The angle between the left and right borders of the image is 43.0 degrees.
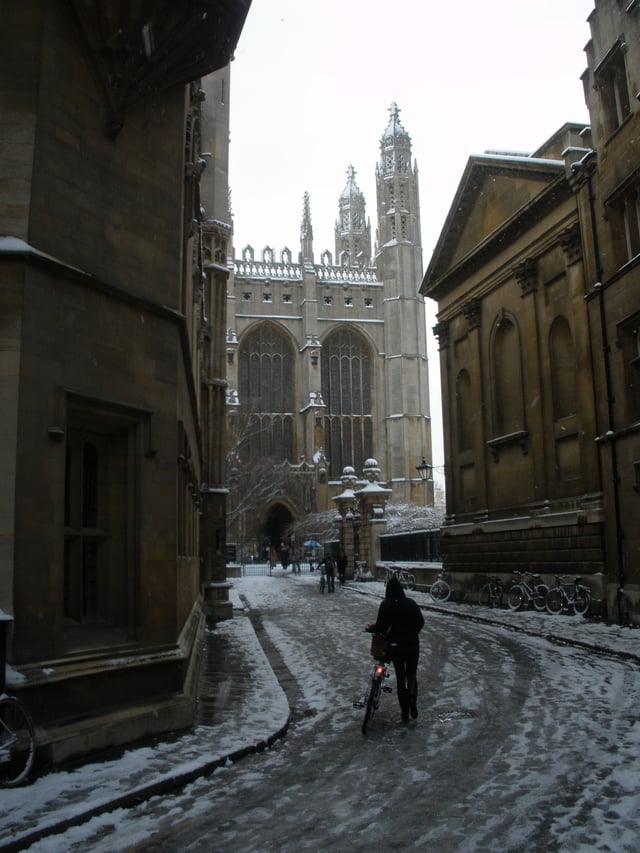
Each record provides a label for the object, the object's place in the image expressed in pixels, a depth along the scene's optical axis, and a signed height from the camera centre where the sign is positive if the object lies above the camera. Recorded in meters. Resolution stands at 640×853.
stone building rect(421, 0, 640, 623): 17.25 +5.14
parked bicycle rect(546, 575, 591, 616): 18.00 -1.23
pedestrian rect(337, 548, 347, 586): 35.56 -0.96
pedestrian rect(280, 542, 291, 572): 49.95 -0.52
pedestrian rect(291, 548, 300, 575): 46.56 -0.96
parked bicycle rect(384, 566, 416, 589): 29.53 -1.16
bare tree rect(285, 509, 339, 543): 58.94 +1.47
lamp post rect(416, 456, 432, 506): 27.60 +2.58
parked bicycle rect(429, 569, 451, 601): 24.95 -1.40
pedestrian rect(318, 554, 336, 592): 28.92 -0.84
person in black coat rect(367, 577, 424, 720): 8.01 -0.89
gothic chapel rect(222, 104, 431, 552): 66.12 +16.22
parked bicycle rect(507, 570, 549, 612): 19.89 -1.26
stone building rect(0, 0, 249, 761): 6.18 +1.65
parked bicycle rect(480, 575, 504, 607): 22.19 -1.32
